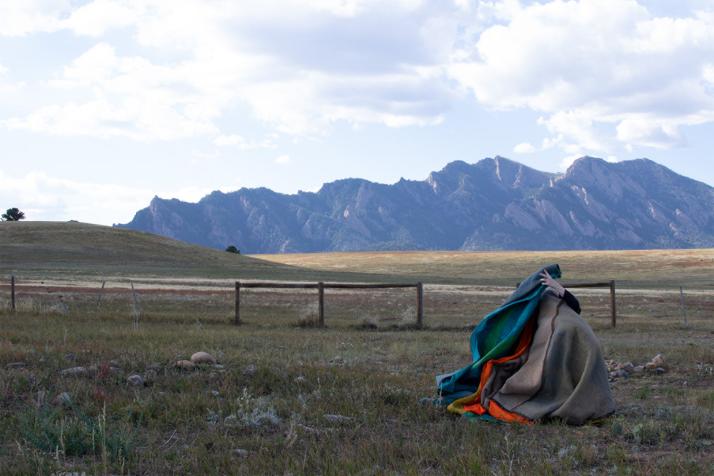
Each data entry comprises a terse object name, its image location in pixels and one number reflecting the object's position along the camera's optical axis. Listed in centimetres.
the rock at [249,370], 963
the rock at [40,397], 768
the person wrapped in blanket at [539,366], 755
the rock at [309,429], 680
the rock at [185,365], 1000
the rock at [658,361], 1179
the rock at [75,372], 913
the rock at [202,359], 1040
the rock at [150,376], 906
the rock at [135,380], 884
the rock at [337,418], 732
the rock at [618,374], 1119
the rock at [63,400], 773
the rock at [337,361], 1225
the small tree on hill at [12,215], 13075
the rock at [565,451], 602
